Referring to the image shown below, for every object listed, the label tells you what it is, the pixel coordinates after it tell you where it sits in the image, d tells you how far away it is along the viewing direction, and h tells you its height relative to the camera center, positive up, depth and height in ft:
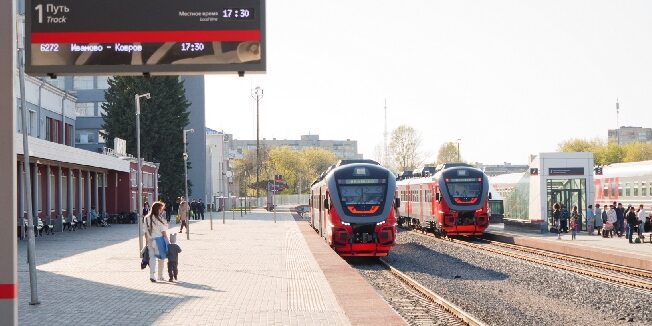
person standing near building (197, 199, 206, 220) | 229.45 -4.56
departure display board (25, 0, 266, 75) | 35.27 +5.94
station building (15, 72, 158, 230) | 140.15 +4.06
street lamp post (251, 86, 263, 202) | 290.48 +23.26
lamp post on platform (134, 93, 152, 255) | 81.92 -1.27
